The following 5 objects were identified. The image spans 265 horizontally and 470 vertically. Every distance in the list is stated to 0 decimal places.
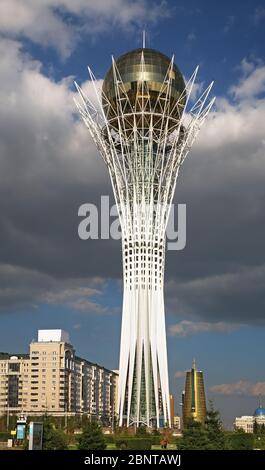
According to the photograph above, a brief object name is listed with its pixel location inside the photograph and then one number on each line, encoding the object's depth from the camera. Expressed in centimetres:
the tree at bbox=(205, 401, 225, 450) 6011
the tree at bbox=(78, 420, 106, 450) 5822
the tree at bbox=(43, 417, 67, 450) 5814
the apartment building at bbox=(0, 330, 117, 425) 17850
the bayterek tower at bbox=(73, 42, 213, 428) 9931
